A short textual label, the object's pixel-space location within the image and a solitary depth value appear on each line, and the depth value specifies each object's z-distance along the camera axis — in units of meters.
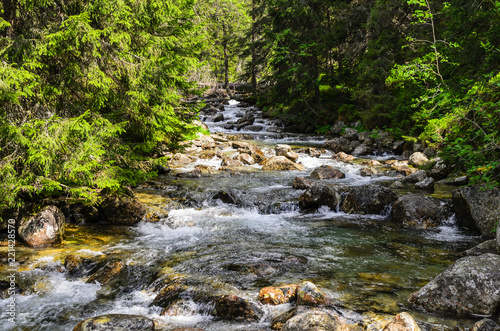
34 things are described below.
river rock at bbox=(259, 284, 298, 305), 4.76
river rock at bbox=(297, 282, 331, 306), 4.56
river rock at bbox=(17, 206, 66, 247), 6.87
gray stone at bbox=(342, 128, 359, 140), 20.58
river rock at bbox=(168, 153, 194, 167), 16.08
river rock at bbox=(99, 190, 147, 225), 8.55
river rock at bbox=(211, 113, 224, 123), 31.11
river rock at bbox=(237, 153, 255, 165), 16.13
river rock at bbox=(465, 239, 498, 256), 5.88
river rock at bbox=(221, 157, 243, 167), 15.68
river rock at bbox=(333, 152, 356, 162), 16.80
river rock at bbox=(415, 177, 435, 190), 10.93
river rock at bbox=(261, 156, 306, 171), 15.16
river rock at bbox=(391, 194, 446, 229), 8.41
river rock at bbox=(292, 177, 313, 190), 11.41
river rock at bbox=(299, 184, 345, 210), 9.96
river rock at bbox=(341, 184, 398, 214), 9.45
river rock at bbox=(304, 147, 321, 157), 17.98
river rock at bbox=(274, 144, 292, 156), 17.03
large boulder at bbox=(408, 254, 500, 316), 4.28
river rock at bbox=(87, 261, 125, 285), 5.68
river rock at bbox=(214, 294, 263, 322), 4.47
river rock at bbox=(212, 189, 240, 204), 10.38
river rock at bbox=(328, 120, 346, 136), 23.72
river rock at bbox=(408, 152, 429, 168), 14.63
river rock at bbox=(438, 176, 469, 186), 10.95
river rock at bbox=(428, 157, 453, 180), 12.33
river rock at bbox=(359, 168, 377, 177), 13.52
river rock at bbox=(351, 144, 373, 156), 18.42
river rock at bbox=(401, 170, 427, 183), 12.05
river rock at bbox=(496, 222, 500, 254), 5.31
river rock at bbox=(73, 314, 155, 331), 4.12
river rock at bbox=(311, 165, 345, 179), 13.33
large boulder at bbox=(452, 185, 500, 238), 7.21
